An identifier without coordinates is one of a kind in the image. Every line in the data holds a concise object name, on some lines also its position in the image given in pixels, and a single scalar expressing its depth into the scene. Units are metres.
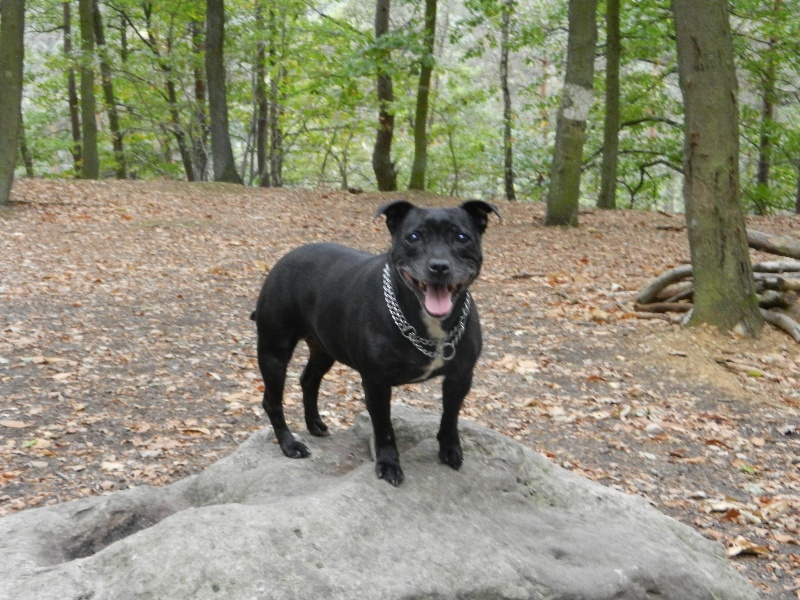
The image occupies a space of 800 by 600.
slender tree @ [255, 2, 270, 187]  24.41
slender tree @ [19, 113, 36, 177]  26.33
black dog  3.72
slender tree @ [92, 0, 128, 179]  22.33
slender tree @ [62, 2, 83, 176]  22.83
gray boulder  3.06
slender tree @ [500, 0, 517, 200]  24.72
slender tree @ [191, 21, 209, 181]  24.49
